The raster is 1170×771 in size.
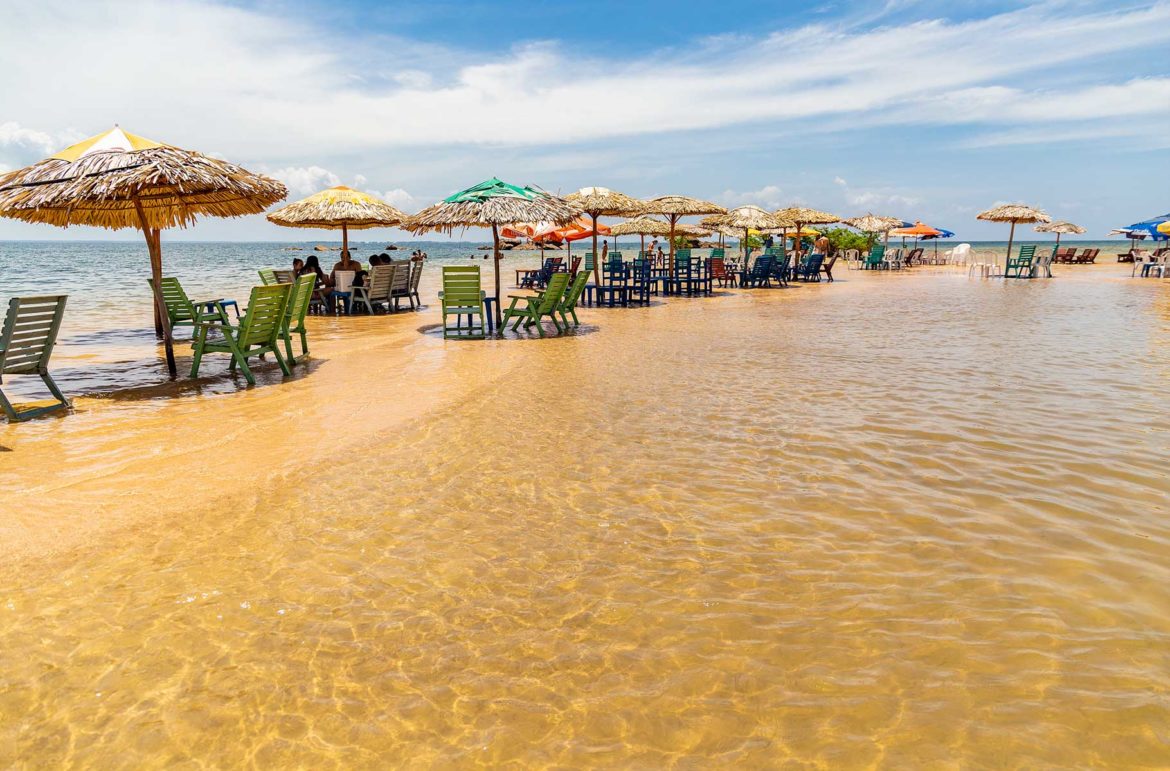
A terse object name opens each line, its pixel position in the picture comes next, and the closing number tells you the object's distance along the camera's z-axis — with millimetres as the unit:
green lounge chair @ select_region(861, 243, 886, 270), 30984
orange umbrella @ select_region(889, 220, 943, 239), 34094
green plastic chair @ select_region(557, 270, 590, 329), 12016
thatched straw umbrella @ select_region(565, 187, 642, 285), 16344
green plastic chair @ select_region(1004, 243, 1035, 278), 23922
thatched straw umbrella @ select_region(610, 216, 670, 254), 21656
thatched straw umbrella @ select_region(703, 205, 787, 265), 22525
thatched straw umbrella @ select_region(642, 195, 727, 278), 18516
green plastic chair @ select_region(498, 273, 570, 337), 11086
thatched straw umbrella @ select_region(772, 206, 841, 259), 24623
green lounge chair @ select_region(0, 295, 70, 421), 5930
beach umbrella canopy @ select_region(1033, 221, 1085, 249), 33875
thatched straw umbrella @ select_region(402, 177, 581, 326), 11719
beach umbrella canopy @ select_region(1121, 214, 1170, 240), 28014
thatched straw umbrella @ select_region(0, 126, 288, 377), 7133
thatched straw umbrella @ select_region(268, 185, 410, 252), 14438
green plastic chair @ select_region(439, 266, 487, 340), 10852
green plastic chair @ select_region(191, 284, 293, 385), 7464
